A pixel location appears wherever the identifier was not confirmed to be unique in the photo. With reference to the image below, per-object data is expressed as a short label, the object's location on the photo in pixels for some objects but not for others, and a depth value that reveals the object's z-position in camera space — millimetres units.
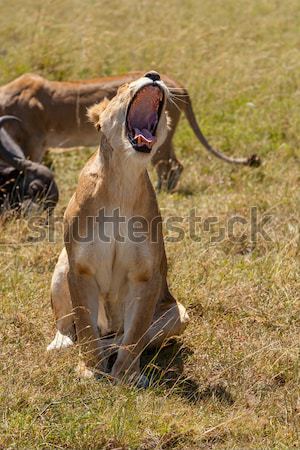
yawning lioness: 9250
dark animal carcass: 15486
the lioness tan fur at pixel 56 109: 18047
